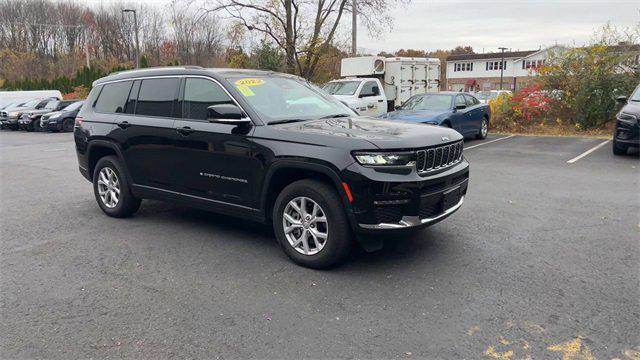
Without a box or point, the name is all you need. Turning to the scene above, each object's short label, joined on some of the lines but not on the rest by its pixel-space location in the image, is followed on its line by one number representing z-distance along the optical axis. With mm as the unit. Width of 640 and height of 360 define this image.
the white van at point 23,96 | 31484
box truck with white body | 18703
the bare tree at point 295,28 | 28203
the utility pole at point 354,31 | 23738
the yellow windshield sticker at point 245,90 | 5058
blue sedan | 12297
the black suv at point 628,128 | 10438
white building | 71750
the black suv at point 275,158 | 4188
